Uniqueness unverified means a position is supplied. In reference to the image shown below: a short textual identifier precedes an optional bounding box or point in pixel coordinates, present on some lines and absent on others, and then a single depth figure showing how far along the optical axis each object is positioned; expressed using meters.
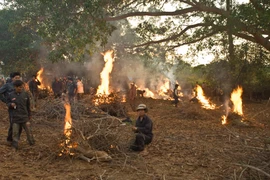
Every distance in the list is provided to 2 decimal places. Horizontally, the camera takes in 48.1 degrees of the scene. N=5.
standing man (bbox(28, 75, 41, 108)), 13.55
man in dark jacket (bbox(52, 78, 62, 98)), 16.22
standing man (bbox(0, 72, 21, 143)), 7.46
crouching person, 7.21
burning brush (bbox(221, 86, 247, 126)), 12.01
